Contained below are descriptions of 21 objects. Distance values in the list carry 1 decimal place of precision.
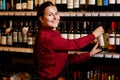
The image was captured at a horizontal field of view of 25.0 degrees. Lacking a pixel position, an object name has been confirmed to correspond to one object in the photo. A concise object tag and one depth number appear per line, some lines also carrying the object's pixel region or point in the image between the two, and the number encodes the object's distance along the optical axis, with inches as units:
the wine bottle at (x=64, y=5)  104.7
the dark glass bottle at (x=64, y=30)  103.9
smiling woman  80.7
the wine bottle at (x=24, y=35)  116.9
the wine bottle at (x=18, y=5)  116.8
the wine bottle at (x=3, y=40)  120.6
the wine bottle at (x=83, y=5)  101.3
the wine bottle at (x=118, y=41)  96.6
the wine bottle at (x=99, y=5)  99.2
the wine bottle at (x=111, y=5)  97.1
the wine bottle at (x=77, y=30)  102.0
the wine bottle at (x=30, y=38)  113.2
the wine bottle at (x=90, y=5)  99.7
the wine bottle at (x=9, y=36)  119.8
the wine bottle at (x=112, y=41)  97.1
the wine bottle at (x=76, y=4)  102.7
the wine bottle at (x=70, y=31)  102.7
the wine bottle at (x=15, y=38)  118.7
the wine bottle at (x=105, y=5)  98.2
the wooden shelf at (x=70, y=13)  94.4
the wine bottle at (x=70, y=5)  103.5
